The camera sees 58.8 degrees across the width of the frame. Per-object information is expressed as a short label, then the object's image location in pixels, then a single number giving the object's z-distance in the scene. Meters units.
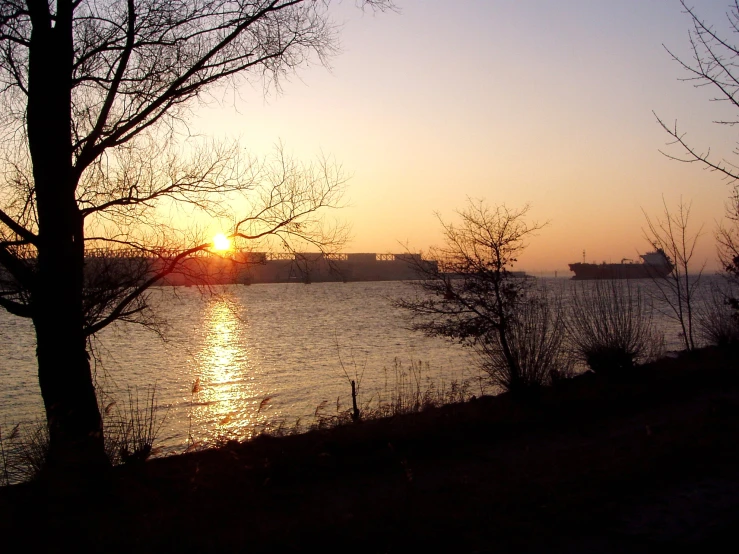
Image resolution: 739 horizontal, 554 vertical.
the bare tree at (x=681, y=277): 21.77
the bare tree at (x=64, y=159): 7.66
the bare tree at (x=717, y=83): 8.10
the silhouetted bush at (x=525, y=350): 13.84
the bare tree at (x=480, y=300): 14.21
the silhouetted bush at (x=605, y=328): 16.67
